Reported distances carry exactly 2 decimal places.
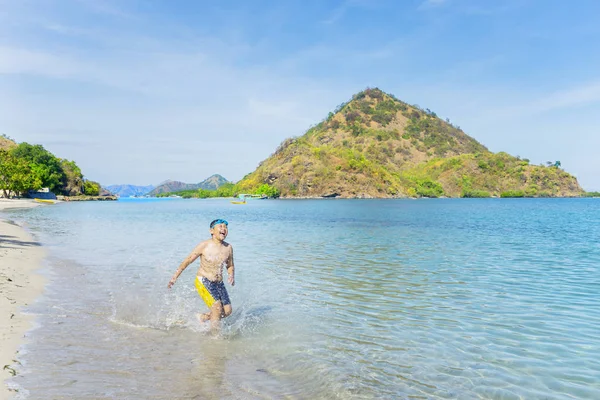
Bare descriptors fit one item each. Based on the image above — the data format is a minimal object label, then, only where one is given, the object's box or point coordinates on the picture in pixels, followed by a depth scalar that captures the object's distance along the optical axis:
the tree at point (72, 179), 168.25
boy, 10.68
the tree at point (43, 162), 141.98
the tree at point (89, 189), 193.80
